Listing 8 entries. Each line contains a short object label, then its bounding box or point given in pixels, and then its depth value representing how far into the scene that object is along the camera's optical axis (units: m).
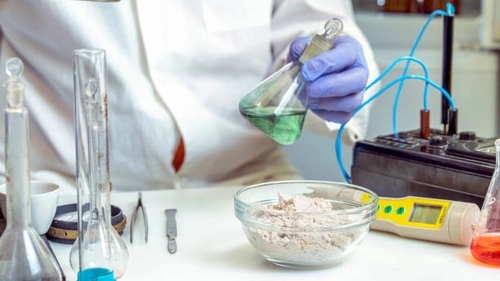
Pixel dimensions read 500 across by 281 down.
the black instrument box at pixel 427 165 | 1.19
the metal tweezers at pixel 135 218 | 1.18
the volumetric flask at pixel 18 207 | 0.97
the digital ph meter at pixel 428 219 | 1.14
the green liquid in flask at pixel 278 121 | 1.21
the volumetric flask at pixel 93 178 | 1.01
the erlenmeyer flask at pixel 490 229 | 1.10
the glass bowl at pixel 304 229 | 1.07
